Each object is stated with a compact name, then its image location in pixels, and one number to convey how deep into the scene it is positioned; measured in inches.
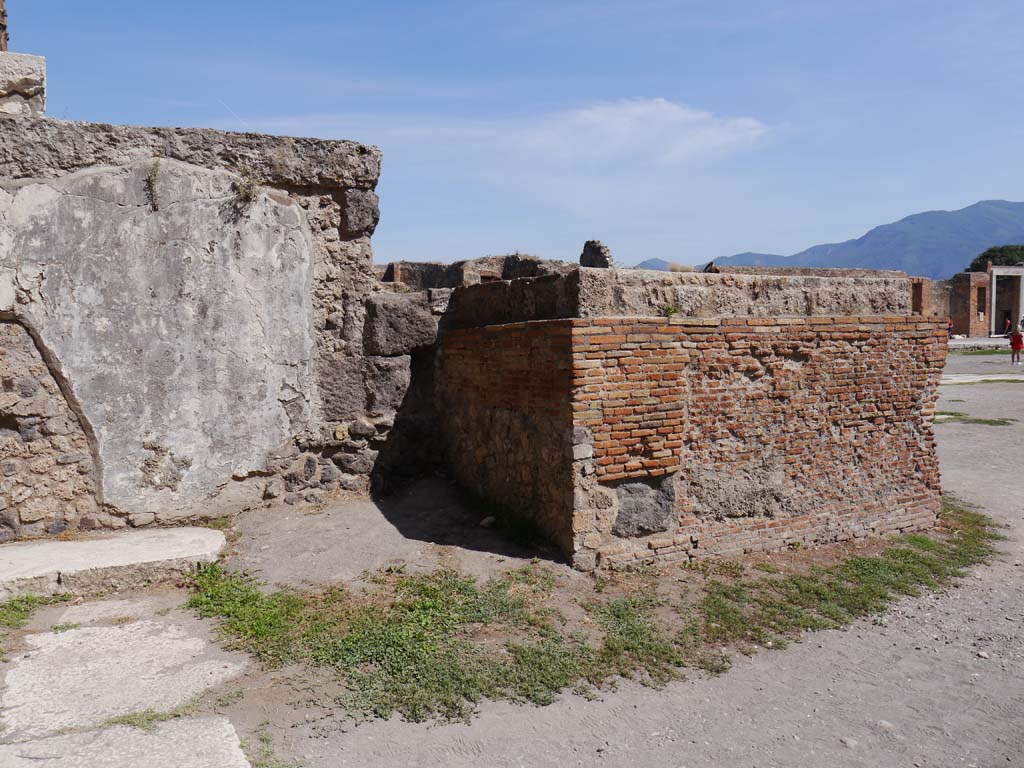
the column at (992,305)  1467.8
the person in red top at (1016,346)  956.0
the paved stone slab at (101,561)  173.2
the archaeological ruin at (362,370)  195.2
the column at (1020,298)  1529.3
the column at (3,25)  266.0
